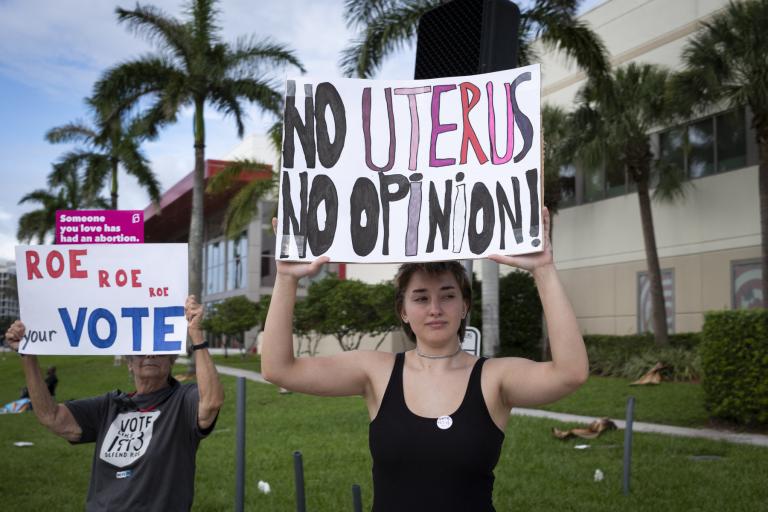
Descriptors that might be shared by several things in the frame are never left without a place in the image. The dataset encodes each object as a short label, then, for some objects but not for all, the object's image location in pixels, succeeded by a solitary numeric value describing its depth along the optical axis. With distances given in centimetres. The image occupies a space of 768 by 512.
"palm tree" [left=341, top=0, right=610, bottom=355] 1588
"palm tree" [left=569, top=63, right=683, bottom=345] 2120
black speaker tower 349
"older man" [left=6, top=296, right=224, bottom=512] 357
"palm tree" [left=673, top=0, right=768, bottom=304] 1744
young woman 253
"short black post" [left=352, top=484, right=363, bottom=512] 382
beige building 2070
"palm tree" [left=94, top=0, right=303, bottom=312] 2356
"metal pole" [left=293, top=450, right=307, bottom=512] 415
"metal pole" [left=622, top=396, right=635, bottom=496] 751
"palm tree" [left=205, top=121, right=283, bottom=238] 2714
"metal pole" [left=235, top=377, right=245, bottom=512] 512
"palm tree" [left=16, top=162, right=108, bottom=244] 4619
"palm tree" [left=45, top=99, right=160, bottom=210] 3369
